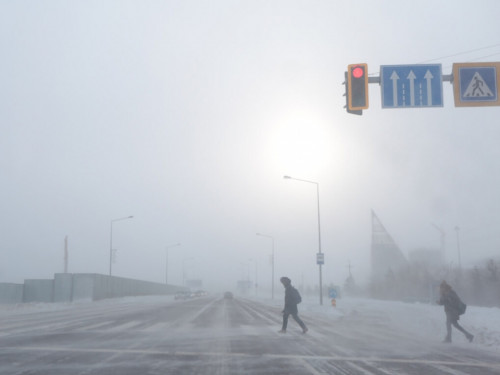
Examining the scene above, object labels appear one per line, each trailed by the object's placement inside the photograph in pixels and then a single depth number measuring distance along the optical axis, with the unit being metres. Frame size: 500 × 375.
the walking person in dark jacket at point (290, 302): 17.69
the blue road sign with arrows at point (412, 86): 14.63
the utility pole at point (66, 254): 72.62
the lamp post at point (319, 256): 44.04
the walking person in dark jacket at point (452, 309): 15.37
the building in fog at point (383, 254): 70.86
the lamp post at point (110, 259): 70.47
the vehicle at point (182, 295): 79.17
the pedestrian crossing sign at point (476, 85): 14.61
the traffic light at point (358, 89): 14.38
